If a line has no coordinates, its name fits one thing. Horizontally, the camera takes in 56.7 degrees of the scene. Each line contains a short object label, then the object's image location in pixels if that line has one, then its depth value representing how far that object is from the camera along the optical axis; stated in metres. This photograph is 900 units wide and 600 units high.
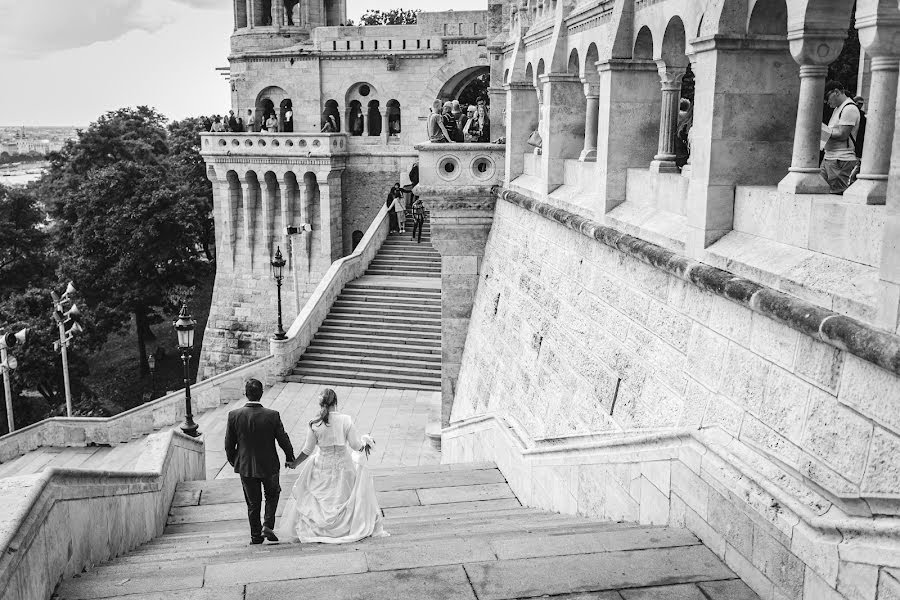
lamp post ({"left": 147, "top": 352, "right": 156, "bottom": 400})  26.42
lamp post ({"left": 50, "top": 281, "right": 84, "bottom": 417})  17.00
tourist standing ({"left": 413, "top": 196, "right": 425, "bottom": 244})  24.80
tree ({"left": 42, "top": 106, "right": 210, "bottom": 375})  29.11
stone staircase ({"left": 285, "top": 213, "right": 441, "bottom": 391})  19.19
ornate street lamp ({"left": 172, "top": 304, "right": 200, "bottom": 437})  13.71
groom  6.13
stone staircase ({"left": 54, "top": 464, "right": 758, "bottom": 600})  4.39
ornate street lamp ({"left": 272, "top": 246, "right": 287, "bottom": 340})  19.34
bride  6.07
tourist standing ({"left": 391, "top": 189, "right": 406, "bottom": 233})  25.33
